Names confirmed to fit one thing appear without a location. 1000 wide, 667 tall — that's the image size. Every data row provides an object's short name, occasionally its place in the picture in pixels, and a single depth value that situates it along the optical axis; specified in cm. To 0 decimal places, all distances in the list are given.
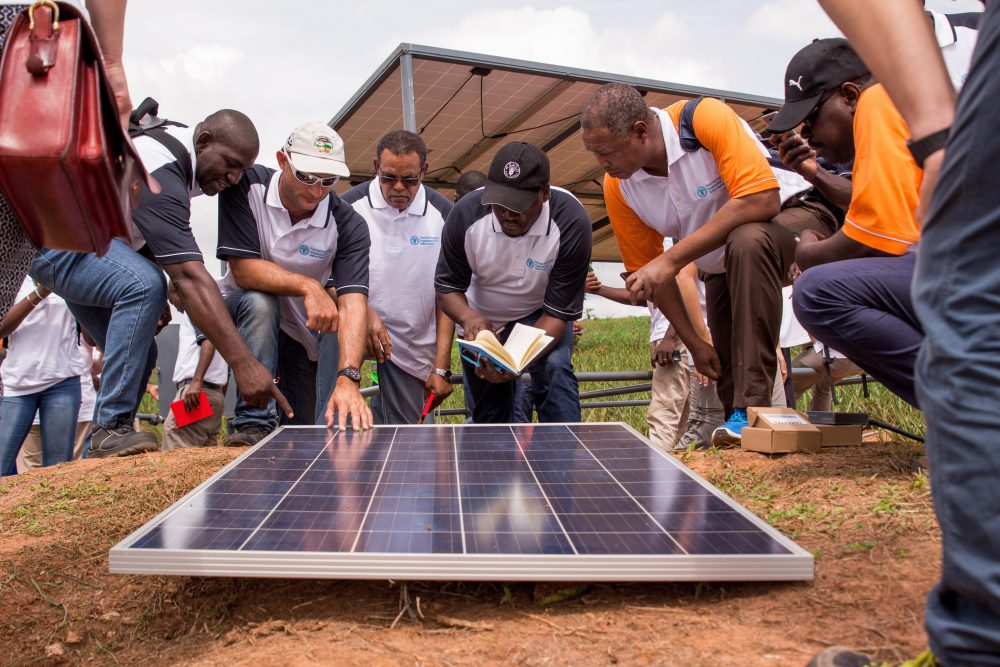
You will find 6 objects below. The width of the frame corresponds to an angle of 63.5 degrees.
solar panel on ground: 209
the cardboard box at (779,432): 374
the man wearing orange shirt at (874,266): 313
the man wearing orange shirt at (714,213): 407
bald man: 442
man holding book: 522
